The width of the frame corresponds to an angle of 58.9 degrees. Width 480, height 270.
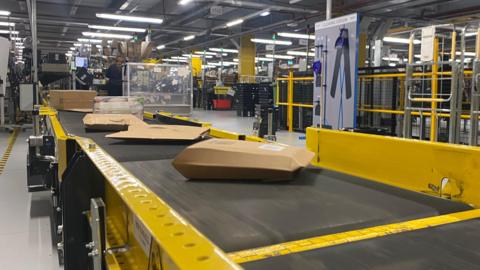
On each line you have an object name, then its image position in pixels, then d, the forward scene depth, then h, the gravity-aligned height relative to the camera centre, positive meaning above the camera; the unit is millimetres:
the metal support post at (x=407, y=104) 5598 -27
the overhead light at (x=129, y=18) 12040 +2314
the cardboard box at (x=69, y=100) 5691 -21
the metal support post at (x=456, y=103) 5105 -6
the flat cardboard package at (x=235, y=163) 1505 -228
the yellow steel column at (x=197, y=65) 18931 +1564
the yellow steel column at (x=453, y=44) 5332 +734
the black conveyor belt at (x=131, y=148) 1993 -259
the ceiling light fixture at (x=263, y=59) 27712 +2733
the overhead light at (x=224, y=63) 31967 +2797
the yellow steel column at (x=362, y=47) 11805 +1520
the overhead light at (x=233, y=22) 13294 +2505
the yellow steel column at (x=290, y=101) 10315 -7
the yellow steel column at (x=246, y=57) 18766 +1906
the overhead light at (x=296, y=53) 24214 +2765
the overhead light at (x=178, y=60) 29084 +2726
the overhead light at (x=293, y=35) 15855 +2503
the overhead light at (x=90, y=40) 19694 +2728
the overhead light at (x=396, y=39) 16786 +2510
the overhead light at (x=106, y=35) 17755 +2703
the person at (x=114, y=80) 8633 +382
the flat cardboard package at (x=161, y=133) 2400 -202
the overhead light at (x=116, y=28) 14852 +2563
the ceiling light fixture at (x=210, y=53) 26483 +2966
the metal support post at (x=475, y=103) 4828 -3
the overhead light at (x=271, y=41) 17947 +2623
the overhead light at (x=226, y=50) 24328 +2880
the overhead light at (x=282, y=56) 26469 +2784
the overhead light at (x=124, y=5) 12124 +2722
